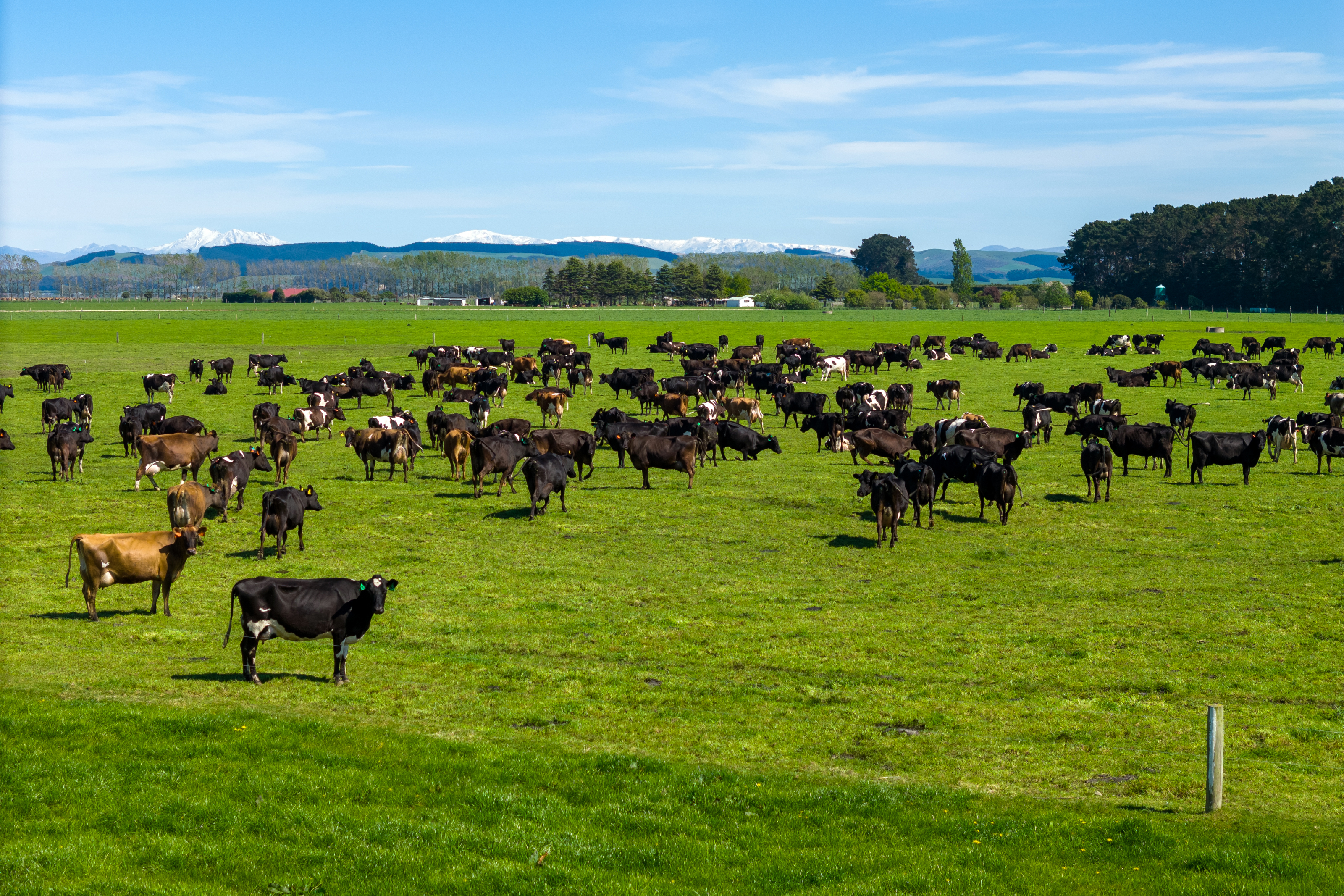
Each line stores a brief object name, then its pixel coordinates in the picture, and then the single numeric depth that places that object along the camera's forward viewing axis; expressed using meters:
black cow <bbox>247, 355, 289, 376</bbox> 67.00
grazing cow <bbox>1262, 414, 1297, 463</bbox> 36.44
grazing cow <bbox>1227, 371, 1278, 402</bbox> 56.34
